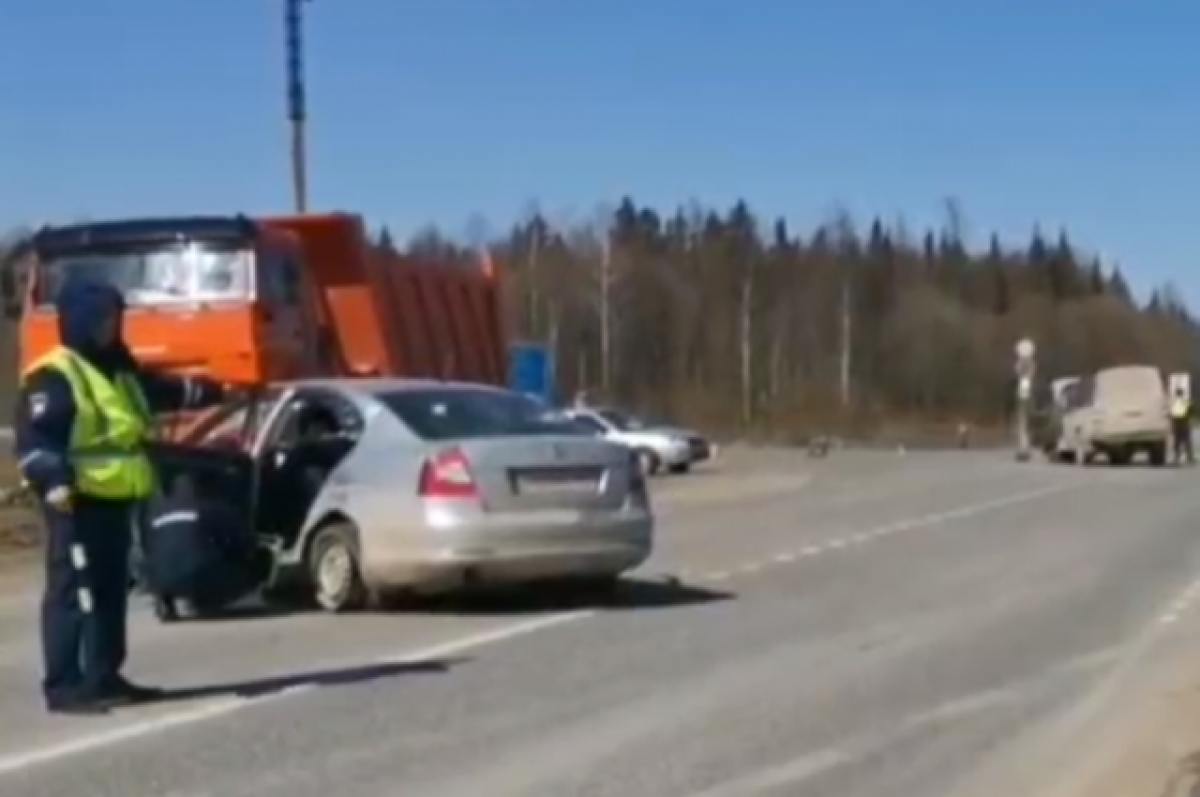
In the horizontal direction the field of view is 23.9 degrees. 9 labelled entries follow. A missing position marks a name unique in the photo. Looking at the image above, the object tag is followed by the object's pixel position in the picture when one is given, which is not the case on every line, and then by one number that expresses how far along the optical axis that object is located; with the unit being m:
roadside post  69.31
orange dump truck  25.73
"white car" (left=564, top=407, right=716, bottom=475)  56.78
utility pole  40.03
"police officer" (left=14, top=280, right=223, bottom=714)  12.46
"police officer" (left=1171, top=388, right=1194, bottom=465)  59.53
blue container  47.81
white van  59.62
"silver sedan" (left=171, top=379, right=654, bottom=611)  17.56
